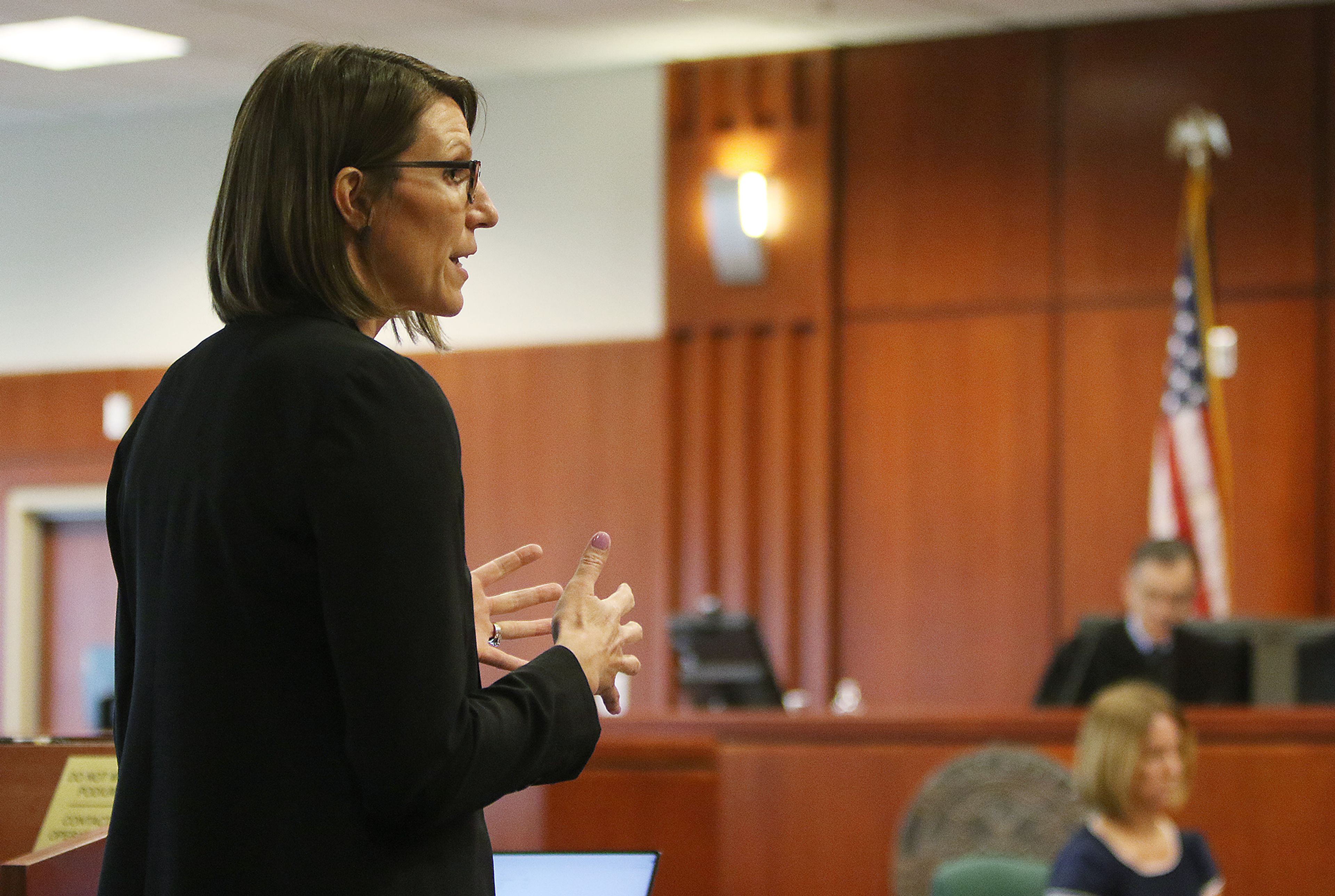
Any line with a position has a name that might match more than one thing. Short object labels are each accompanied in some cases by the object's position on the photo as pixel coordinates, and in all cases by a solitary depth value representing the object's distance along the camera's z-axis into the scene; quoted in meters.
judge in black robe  9.28
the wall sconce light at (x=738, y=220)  12.95
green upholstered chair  6.27
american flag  11.37
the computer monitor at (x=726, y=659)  8.97
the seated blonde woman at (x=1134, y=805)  6.20
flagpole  11.74
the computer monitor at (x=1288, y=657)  8.59
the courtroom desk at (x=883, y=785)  7.87
